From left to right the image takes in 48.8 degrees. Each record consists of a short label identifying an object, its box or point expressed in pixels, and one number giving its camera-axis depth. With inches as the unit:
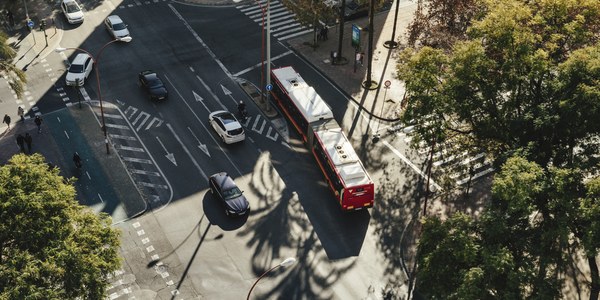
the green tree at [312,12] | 2738.7
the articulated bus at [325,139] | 2010.3
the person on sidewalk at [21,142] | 2247.8
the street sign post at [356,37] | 2674.7
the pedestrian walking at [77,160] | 2161.7
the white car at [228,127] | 2300.7
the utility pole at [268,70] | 2331.4
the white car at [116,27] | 2871.6
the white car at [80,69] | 2593.5
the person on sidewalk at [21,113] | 2419.7
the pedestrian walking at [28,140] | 2246.6
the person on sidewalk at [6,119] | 2335.1
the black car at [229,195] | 2027.6
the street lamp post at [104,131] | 2288.4
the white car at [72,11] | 2967.5
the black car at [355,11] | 3112.7
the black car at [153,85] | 2518.5
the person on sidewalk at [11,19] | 2940.5
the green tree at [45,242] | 1316.4
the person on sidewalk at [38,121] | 2345.0
